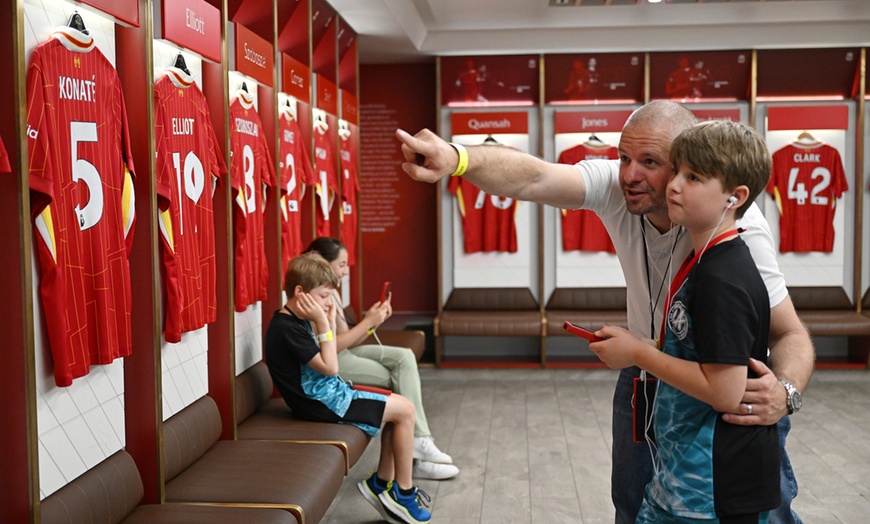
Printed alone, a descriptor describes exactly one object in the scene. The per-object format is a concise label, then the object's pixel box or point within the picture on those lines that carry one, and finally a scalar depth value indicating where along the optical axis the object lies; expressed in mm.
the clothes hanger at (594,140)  7555
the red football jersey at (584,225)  7570
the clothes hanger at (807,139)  7500
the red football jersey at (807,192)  7477
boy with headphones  1620
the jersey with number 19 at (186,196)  3264
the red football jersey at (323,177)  5637
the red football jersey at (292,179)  4832
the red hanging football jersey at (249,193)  4078
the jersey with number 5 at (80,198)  2418
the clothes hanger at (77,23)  2618
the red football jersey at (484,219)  7648
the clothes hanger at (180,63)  3408
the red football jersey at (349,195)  6453
